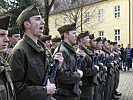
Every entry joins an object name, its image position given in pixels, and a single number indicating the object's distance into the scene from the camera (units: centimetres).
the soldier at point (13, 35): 635
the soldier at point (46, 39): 764
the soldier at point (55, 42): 888
